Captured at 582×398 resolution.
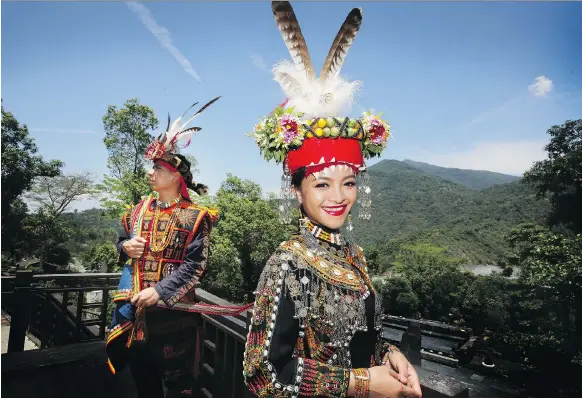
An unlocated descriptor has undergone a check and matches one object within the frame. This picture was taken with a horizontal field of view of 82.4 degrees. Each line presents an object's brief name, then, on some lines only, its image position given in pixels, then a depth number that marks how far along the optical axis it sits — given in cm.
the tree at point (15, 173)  2278
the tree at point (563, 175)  2299
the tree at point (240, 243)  2805
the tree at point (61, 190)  2714
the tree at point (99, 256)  2608
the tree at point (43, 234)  2622
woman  143
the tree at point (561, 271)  1703
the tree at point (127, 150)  2167
